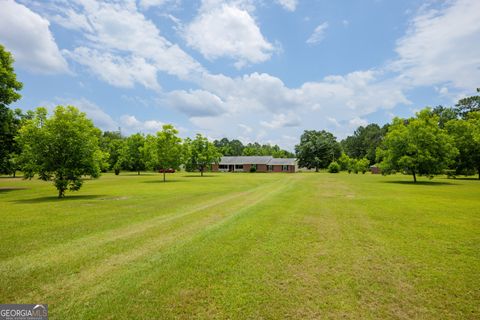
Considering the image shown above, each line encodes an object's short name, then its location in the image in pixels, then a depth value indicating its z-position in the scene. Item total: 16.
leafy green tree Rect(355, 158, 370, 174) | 74.49
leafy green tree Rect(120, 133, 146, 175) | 68.92
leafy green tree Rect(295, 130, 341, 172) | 91.25
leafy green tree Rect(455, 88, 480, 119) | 70.44
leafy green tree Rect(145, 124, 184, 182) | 42.12
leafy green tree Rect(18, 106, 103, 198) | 18.11
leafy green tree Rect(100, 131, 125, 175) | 63.19
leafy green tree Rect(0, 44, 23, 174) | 26.14
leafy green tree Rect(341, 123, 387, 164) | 108.81
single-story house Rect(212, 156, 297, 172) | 86.25
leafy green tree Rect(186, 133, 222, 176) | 60.41
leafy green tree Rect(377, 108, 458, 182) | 33.97
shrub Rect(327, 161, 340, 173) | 72.16
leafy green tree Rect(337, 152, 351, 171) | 83.12
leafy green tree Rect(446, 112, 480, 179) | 41.16
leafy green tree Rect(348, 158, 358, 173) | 76.06
